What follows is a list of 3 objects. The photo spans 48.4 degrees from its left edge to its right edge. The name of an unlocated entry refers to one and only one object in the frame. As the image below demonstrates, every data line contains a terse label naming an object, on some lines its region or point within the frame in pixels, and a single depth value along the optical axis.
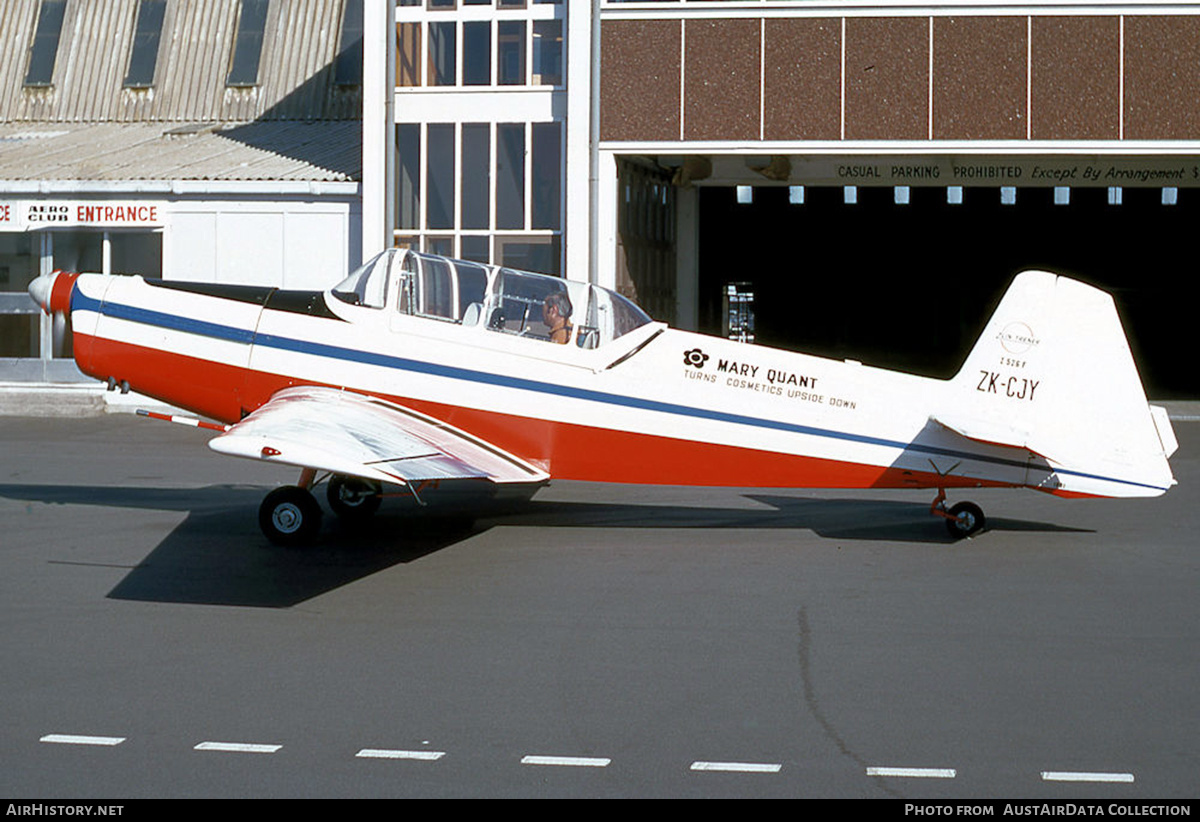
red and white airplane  9.48
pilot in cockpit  10.02
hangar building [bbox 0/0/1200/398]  17.97
